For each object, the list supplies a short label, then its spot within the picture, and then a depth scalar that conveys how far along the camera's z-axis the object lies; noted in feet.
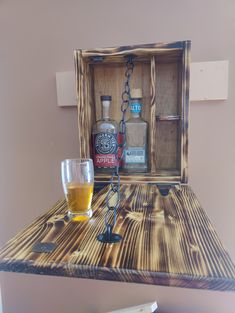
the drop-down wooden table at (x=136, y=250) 1.12
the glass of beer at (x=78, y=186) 1.78
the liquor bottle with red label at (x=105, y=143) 2.44
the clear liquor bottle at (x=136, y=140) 2.49
